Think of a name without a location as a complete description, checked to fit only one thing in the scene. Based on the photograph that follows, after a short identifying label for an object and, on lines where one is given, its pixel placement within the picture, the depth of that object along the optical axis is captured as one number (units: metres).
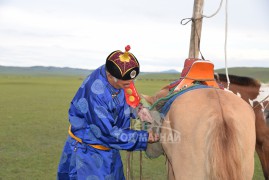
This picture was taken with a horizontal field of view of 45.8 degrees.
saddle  2.83
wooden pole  4.01
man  2.45
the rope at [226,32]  3.73
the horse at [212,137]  2.11
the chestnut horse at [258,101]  4.49
